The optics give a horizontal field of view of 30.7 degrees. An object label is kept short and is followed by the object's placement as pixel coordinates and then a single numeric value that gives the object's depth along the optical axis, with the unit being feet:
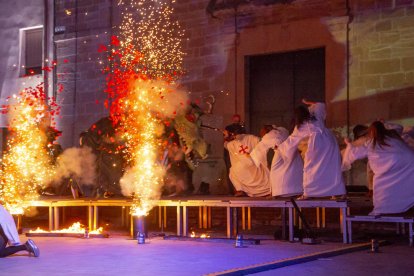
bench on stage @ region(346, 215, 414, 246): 39.47
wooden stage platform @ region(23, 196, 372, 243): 42.09
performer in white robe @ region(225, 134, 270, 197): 53.14
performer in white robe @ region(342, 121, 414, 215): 41.45
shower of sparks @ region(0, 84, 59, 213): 51.47
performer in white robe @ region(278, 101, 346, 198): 43.86
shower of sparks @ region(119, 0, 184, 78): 64.34
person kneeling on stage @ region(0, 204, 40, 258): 35.78
